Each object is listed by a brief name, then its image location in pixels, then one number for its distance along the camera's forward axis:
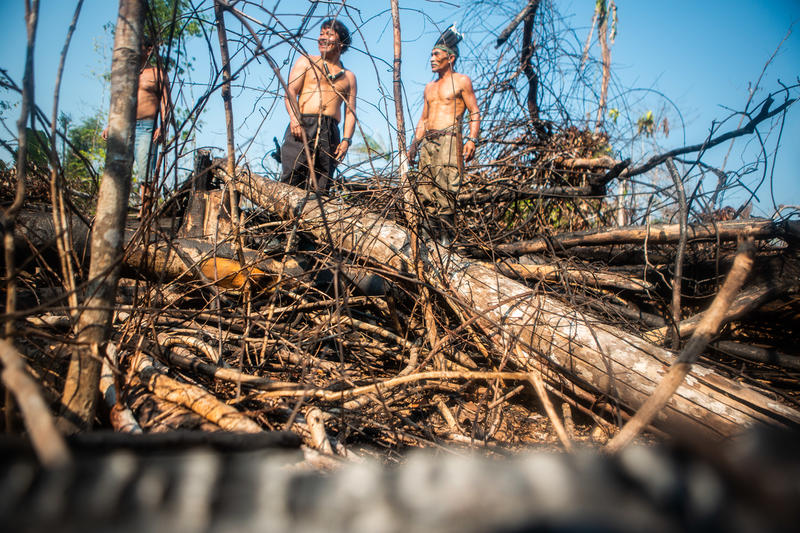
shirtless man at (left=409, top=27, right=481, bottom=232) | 4.56
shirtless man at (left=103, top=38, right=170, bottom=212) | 3.88
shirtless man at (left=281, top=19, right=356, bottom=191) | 4.12
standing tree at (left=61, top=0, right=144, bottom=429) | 1.27
